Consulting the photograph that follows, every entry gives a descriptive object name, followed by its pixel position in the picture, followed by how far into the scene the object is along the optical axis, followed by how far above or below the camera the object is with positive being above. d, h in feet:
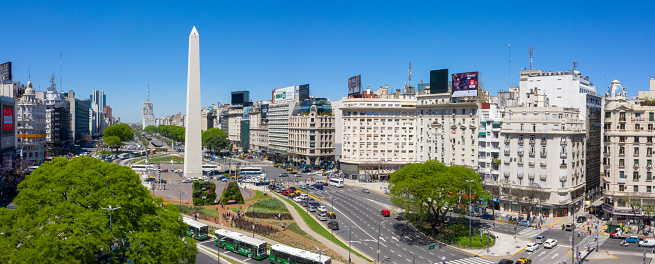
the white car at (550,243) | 182.80 -46.08
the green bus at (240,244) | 160.66 -42.27
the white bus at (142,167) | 398.09 -35.84
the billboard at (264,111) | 566.15 +20.11
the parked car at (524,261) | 157.55 -45.89
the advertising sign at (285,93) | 508.53 +38.85
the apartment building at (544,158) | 236.63 -15.57
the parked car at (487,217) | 233.14 -45.37
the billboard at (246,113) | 639.93 +19.73
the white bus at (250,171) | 395.75 -38.13
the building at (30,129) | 382.01 -2.47
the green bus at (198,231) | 182.79 -41.64
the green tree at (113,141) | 548.72 -17.43
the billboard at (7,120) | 299.09 +3.96
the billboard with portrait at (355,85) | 407.03 +38.88
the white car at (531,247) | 177.17 -46.23
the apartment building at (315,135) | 434.71 -7.34
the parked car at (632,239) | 191.72 -46.11
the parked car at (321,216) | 220.64 -43.37
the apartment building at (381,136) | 366.02 -6.72
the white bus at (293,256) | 141.49 -40.86
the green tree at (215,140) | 561.02 -16.66
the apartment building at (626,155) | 230.89 -13.38
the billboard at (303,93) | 504.43 +37.81
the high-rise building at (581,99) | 264.93 +17.75
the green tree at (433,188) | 190.39 -25.33
